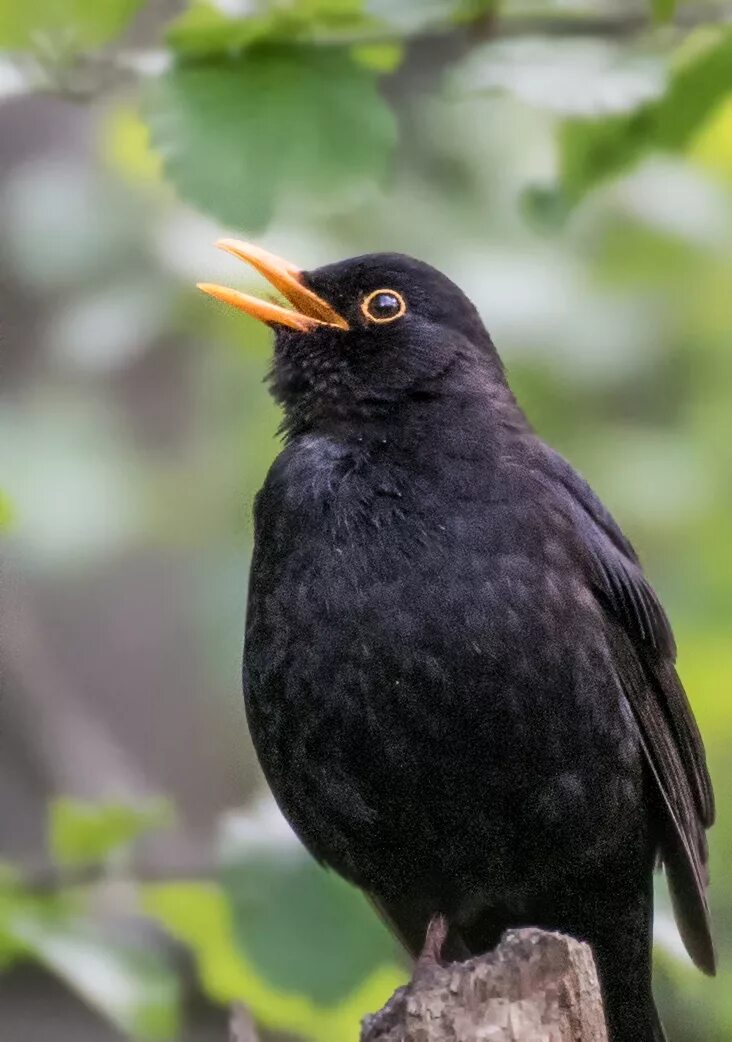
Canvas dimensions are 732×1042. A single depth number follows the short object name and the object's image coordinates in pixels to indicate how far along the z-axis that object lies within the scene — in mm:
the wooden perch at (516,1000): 6867
